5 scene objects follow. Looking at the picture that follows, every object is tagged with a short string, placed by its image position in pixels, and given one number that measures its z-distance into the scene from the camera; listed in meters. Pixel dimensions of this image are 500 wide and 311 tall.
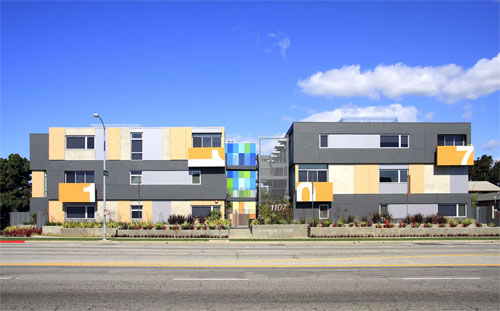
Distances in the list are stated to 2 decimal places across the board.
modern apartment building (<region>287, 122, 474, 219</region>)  42.62
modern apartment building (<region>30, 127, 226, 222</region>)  42.44
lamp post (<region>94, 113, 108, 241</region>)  31.26
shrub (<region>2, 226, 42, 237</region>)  33.78
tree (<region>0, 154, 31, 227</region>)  61.56
